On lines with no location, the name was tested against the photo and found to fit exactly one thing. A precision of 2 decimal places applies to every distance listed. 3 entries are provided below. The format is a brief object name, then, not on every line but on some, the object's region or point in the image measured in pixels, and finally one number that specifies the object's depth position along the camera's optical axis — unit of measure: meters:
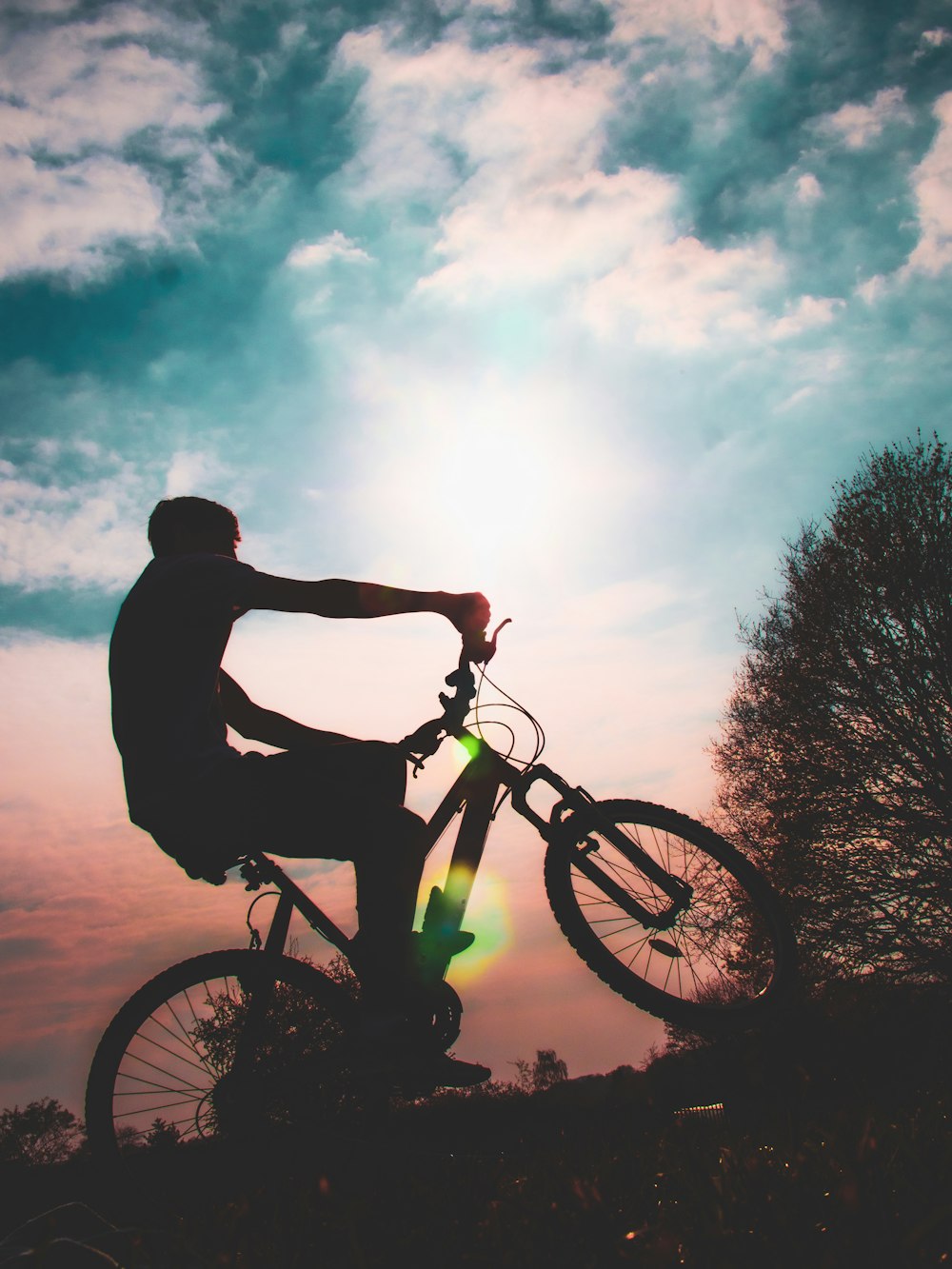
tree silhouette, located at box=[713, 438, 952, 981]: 13.23
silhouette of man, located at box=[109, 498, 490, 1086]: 2.68
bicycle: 2.81
